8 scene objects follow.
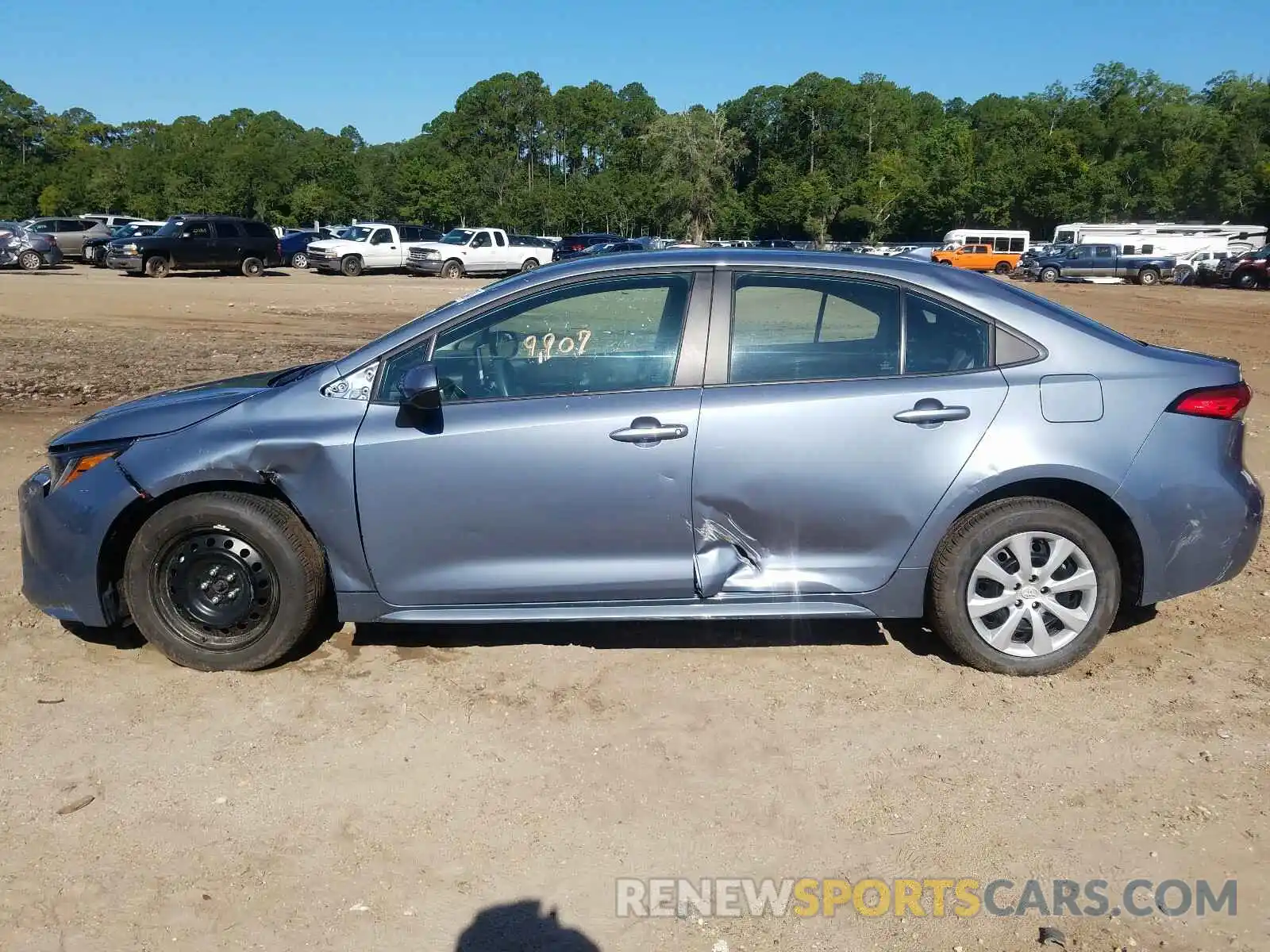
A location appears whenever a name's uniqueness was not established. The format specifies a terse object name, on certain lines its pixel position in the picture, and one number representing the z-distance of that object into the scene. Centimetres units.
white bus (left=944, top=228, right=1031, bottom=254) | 6284
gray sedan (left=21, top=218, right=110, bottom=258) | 3719
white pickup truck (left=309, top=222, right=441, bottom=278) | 3731
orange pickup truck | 5312
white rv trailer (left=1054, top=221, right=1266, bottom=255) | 5416
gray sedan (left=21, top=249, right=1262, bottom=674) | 425
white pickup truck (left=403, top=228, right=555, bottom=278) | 3822
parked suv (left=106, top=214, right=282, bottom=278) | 3112
